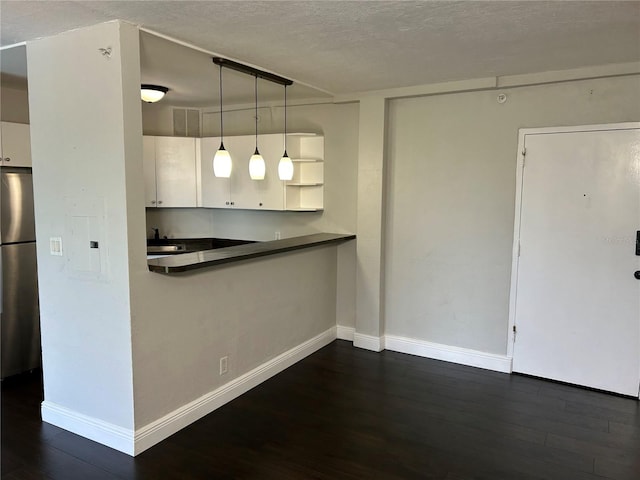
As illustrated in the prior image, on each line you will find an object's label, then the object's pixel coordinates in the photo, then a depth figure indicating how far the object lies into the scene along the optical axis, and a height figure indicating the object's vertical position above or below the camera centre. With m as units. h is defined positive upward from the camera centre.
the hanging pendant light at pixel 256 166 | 3.79 +0.24
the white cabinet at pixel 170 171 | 4.87 +0.24
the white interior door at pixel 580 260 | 3.43 -0.49
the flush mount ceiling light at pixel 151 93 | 3.85 +0.85
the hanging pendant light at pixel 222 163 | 3.54 +0.24
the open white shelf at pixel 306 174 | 4.62 +0.22
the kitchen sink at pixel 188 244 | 5.11 -0.56
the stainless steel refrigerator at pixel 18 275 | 3.59 -0.66
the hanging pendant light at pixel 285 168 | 3.98 +0.24
